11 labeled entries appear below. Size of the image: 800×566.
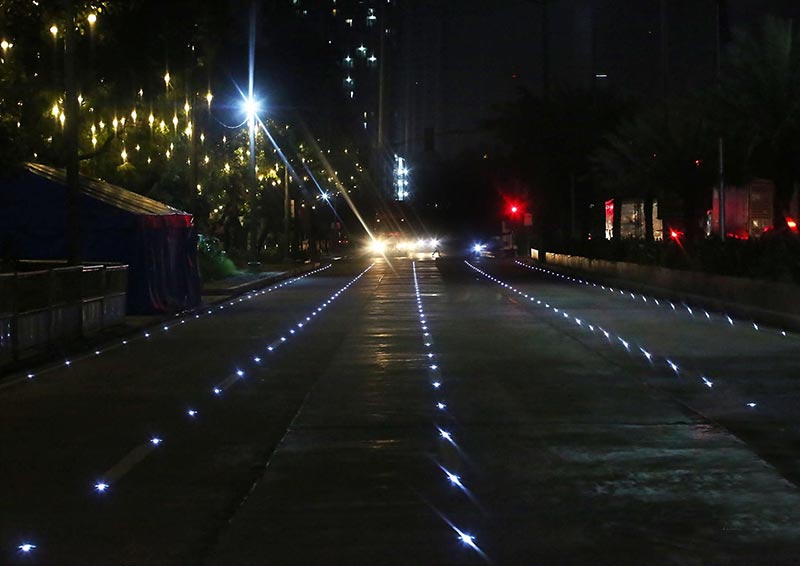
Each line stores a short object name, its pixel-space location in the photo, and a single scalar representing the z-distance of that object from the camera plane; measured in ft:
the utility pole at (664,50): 146.41
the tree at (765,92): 120.67
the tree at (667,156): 150.92
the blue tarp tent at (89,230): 99.04
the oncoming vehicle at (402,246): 385.38
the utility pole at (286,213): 224.86
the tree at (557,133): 227.20
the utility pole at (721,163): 123.75
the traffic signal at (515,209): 326.53
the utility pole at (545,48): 221.46
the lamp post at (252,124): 177.50
